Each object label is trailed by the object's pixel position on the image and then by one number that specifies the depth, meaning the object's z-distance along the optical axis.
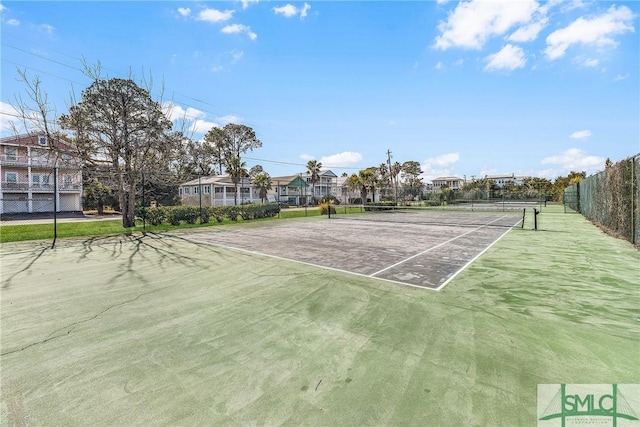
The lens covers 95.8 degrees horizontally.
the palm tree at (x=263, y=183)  46.59
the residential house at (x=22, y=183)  31.95
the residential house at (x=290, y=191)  57.05
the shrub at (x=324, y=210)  27.61
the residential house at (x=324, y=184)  70.78
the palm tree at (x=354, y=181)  50.25
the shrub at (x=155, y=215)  16.72
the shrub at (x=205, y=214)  18.31
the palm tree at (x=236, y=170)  41.75
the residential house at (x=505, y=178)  118.88
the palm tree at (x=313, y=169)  61.64
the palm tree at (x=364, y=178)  42.75
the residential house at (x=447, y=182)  118.03
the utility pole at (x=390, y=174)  52.50
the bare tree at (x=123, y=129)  14.73
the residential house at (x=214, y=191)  42.28
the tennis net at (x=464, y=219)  17.97
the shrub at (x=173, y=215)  17.09
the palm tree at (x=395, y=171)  61.71
